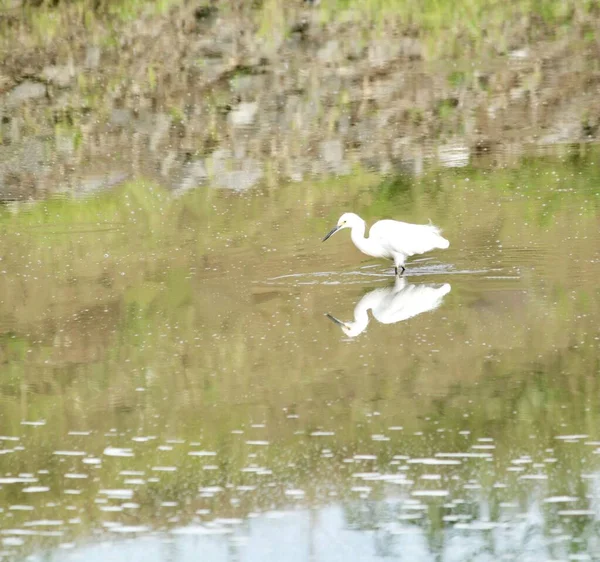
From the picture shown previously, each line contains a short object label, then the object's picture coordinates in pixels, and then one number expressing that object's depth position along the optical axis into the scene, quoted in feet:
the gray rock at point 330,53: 147.43
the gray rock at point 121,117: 127.13
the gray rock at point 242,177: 101.35
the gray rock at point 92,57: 153.48
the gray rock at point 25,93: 139.68
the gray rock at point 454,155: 103.40
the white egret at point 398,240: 75.66
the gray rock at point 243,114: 123.75
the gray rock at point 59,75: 146.42
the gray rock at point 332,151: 107.04
